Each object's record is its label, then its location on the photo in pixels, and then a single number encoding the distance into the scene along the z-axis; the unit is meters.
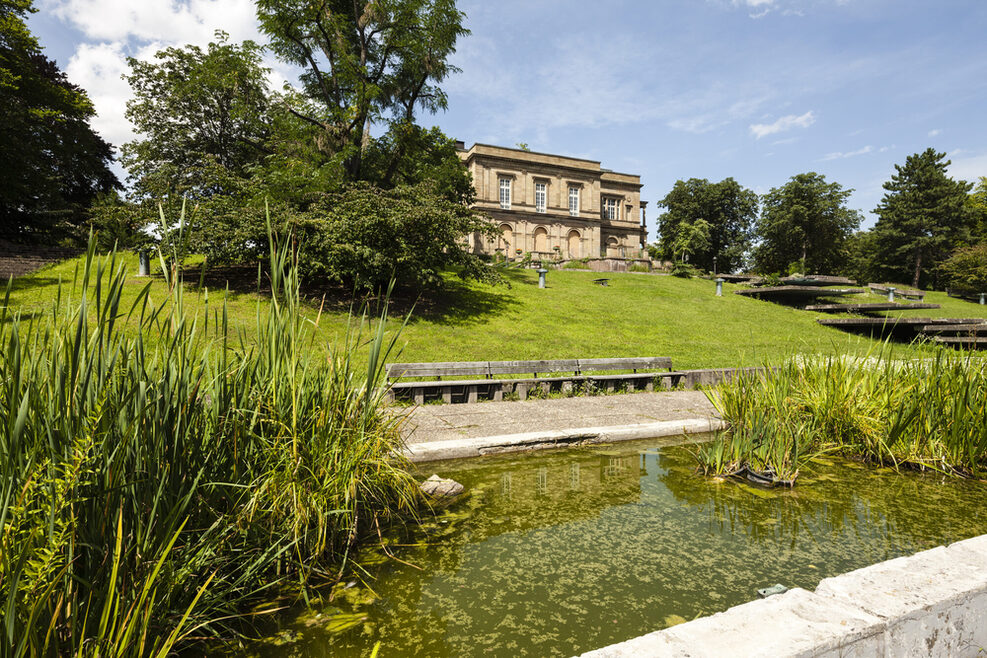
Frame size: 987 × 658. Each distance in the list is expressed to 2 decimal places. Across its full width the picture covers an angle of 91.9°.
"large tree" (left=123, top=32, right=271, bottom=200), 20.16
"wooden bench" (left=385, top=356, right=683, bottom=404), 7.70
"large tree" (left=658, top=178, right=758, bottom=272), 56.53
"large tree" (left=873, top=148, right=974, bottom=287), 44.78
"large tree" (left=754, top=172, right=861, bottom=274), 45.91
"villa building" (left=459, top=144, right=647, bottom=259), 45.56
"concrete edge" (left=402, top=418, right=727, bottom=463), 5.06
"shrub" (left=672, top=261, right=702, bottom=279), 34.84
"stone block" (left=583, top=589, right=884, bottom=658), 1.58
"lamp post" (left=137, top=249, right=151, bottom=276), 14.89
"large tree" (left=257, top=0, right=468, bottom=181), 17.16
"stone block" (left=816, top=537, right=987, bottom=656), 1.78
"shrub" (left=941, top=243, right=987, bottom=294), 35.08
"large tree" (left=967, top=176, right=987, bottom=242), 44.34
